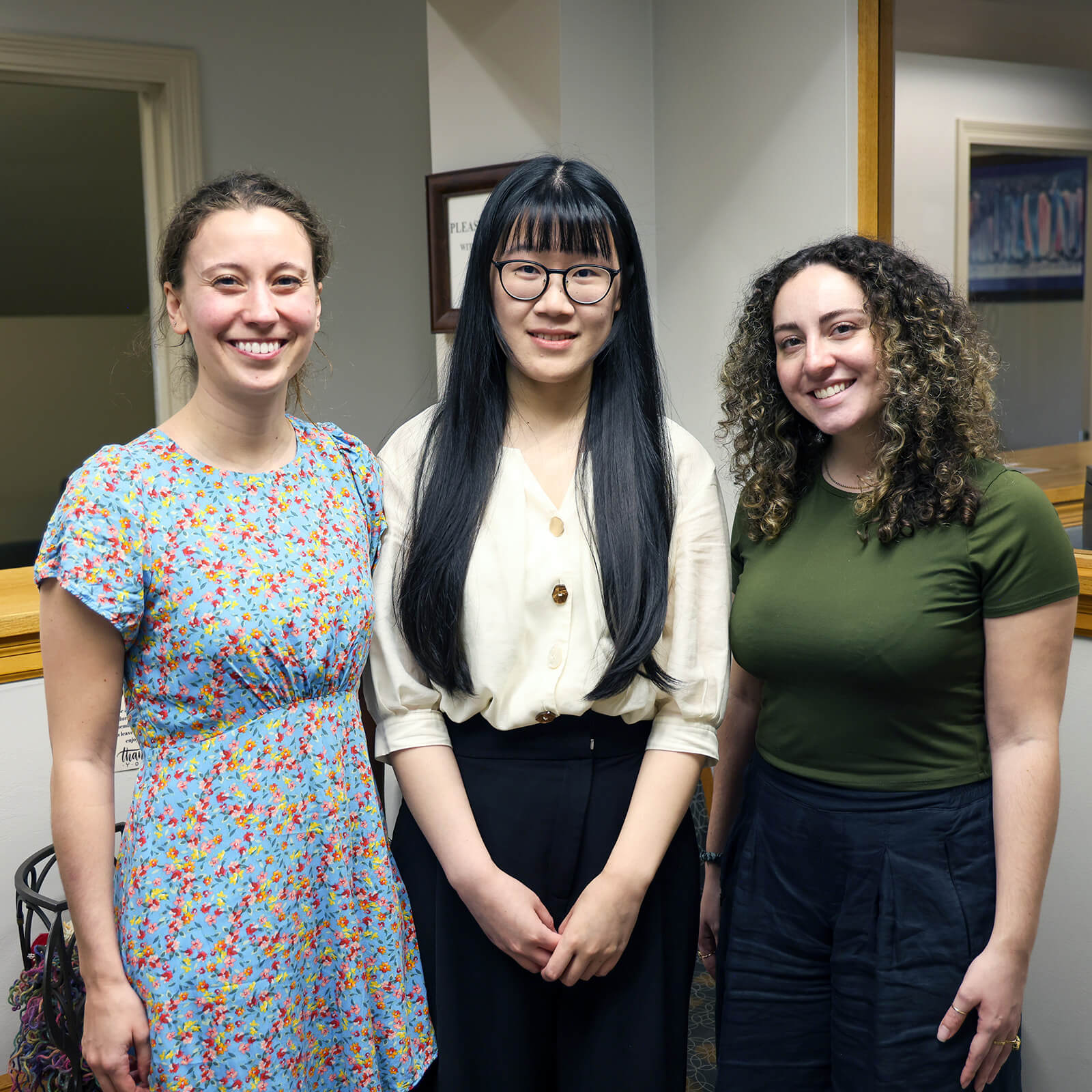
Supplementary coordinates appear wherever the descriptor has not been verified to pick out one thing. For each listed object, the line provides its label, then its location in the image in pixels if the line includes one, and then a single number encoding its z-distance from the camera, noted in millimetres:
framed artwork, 2156
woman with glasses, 1299
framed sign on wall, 2961
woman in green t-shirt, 1253
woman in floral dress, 1131
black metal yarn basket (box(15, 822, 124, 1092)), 1533
